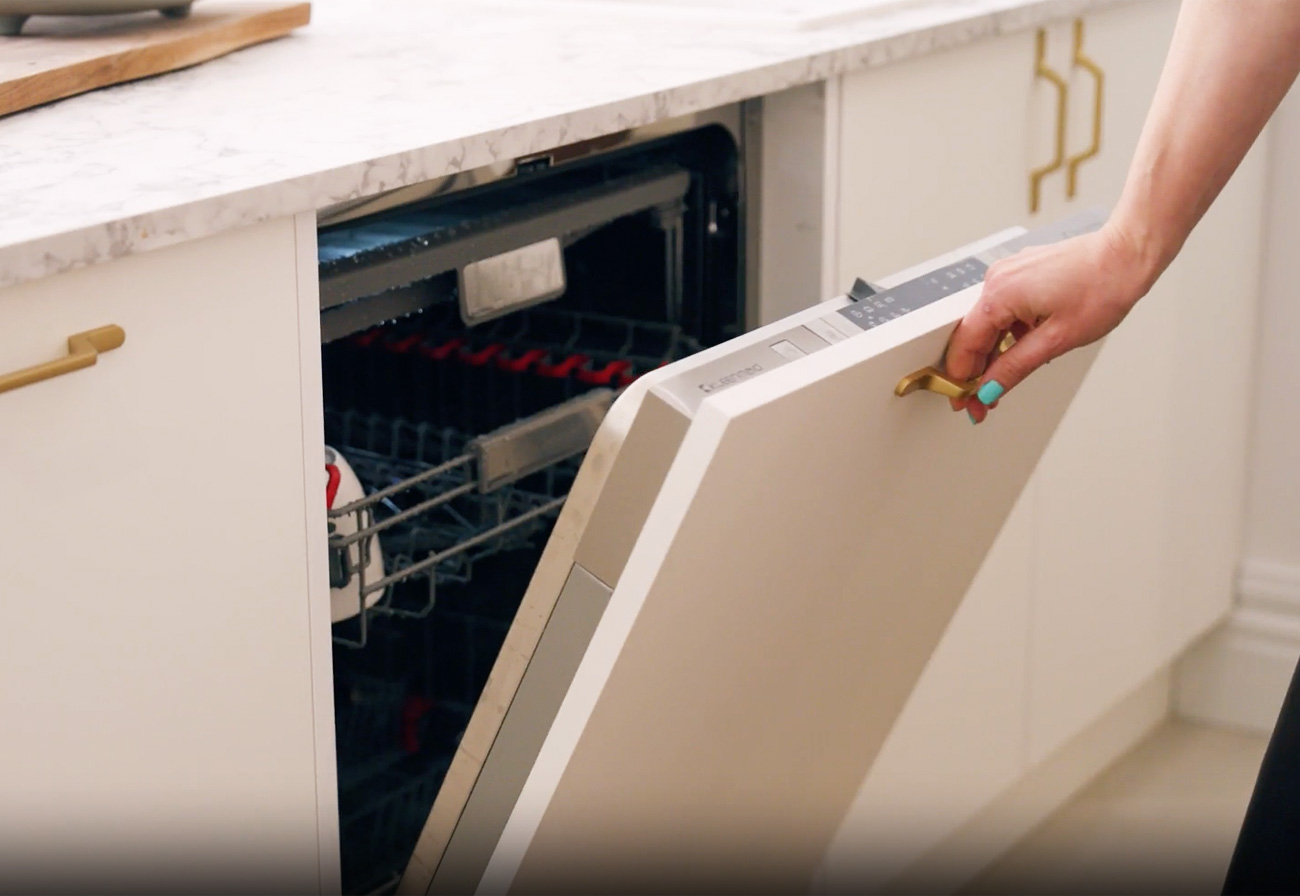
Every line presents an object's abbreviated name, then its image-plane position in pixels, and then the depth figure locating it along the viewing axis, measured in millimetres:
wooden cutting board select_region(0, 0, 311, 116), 2329
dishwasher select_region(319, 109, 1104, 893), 2080
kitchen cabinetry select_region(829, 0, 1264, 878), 2664
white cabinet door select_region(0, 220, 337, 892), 2029
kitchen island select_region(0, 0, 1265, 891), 2051
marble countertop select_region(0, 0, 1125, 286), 2058
